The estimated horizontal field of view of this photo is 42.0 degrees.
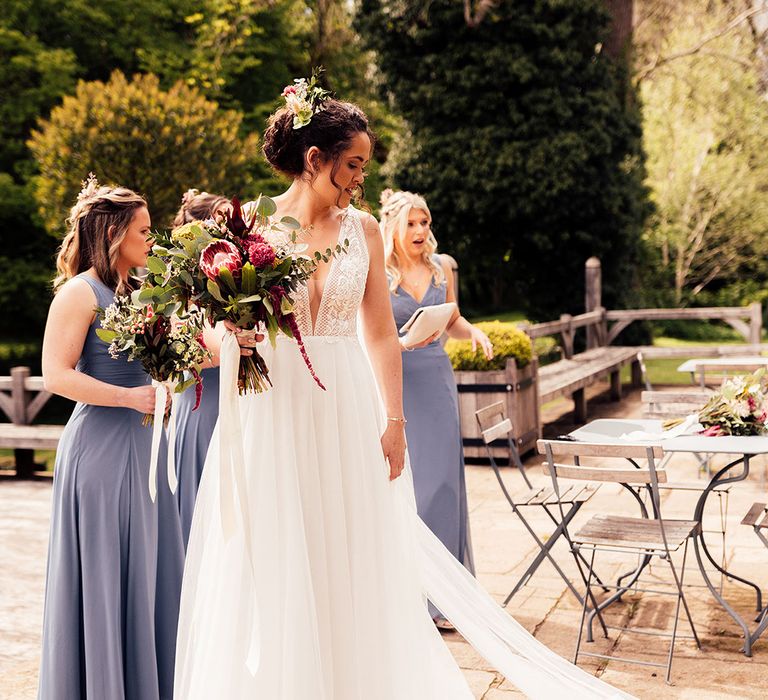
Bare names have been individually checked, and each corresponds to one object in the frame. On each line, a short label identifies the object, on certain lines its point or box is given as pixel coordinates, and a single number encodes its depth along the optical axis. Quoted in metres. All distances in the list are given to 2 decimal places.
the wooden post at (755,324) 14.63
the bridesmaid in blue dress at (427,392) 5.30
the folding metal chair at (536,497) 5.01
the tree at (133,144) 15.84
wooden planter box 9.29
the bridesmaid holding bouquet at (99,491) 3.56
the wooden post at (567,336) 13.56
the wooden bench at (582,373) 10.91
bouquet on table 5.13
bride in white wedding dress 3.04
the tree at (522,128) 18.92
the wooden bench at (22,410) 9.80
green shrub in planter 9.33
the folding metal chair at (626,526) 4.45
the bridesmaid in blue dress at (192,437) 4.74
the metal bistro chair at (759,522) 4.56
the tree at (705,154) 25.95
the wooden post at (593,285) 16.39
